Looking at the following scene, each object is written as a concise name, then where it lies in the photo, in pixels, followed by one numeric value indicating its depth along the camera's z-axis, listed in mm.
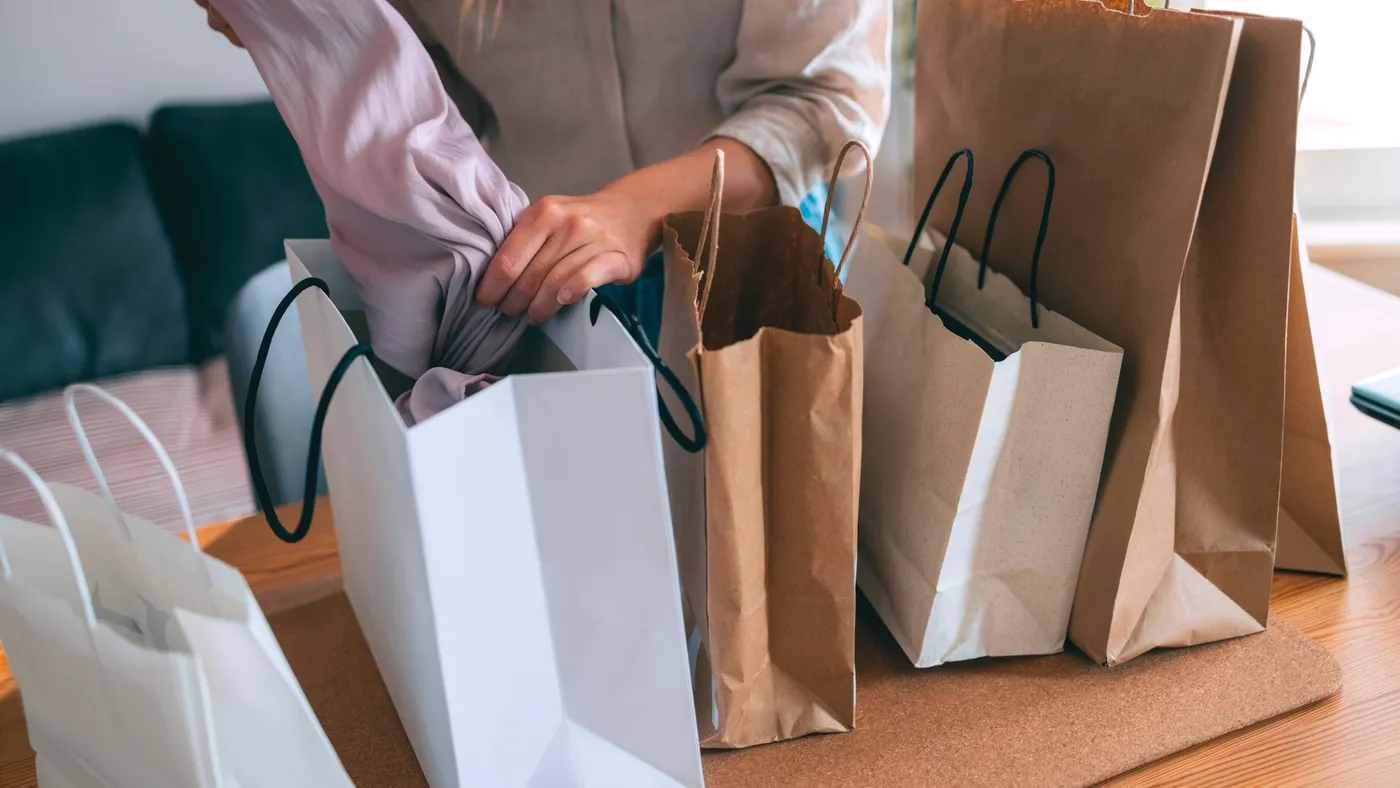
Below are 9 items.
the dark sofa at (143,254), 1626
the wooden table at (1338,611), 524
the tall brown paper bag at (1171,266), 512
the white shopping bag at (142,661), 403
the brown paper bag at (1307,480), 642
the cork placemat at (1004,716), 530
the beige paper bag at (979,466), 554
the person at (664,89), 706
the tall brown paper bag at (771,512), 486
